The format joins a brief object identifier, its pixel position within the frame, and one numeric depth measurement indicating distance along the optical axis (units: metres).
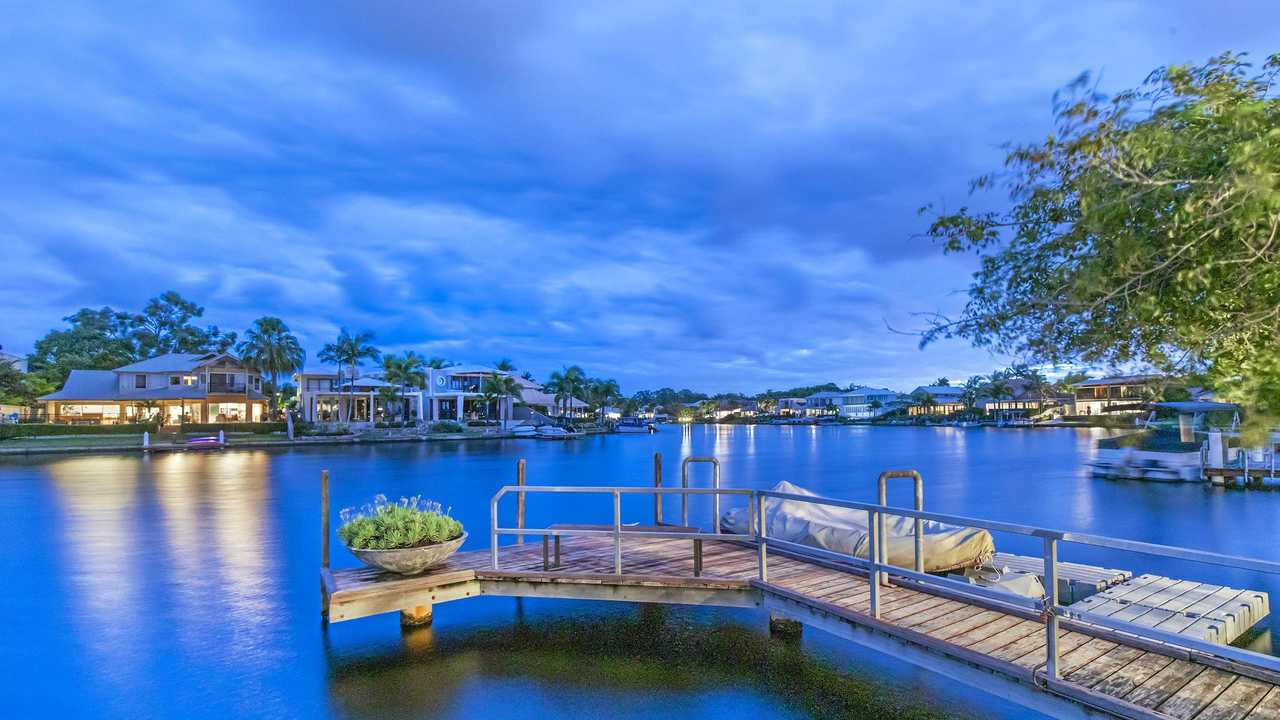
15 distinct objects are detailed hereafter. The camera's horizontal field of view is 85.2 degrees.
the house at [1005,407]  131.12
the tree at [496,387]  76.81
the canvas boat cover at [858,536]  9.39
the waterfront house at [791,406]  184.43
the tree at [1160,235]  2.74
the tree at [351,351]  75.31
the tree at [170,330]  84.75
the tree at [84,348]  70.44
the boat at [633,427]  109.56
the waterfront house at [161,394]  60.00
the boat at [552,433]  71.75
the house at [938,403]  151.50
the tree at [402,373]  69.38
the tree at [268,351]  63.53
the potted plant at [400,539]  8.54
